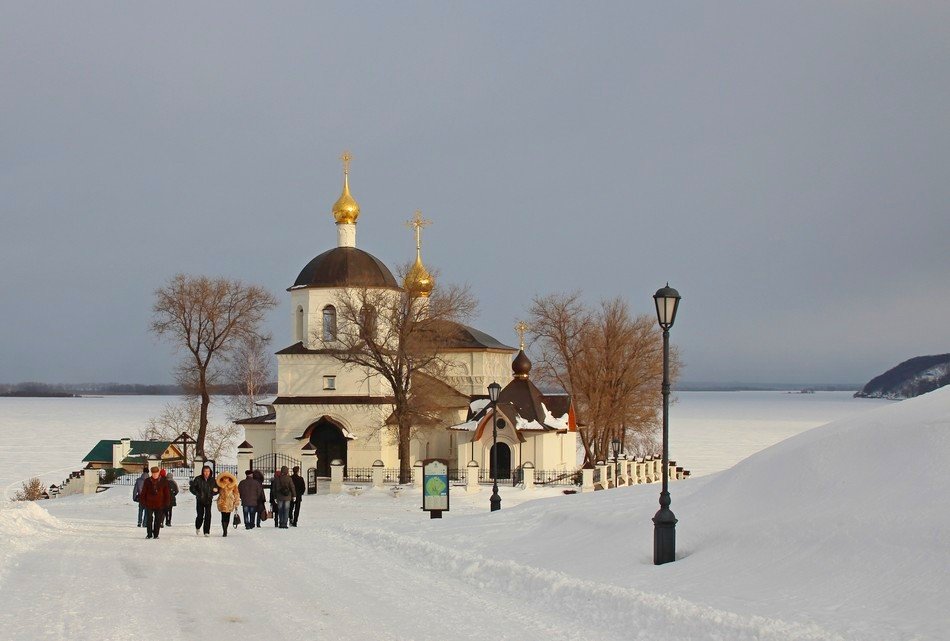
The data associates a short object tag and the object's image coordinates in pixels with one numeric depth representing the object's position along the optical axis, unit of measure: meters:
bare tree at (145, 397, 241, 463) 61.28
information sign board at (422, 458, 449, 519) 27.48
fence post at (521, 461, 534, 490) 39.22
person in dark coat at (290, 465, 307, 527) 24.23
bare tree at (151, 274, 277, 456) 52.31
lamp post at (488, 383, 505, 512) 26.45
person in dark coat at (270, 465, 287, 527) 23.30
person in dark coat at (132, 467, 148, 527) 24.73
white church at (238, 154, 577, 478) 46.00
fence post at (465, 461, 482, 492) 38.06
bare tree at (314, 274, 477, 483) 42.09
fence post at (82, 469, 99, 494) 40.66
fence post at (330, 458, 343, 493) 38.78
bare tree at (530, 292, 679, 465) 55.41
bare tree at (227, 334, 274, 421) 72.69
